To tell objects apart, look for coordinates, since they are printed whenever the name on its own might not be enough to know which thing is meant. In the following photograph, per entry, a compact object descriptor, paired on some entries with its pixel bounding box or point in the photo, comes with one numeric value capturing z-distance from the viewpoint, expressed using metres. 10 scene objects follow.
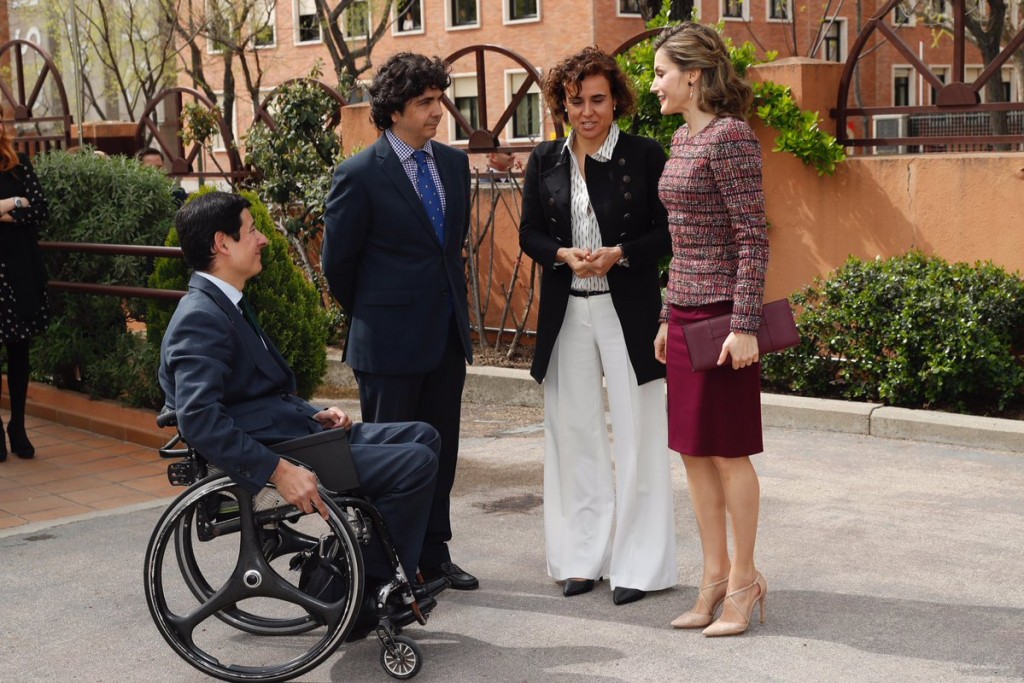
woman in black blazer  5.00
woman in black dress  7.42
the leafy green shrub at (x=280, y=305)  7.50
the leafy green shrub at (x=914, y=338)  7.71
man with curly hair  4.98
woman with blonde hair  4.39
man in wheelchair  4.00
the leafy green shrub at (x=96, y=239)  8.46
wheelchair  4.09
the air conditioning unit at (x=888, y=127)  20.03
